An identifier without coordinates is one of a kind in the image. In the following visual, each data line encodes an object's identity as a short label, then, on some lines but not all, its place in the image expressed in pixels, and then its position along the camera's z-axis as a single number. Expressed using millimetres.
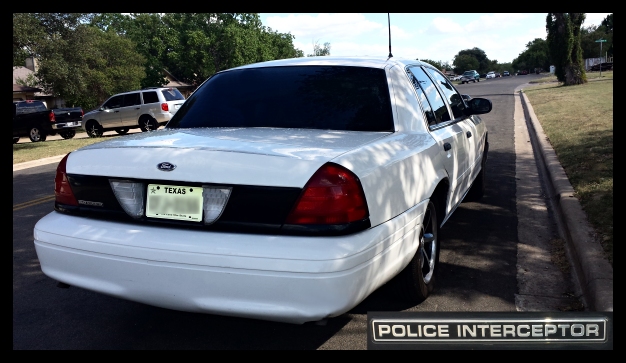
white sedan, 2656
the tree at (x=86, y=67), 20391
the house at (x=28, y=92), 42906
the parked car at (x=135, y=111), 21062
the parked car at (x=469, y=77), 74312
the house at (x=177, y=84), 57688
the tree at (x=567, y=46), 33250
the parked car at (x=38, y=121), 21875
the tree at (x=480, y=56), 159462
